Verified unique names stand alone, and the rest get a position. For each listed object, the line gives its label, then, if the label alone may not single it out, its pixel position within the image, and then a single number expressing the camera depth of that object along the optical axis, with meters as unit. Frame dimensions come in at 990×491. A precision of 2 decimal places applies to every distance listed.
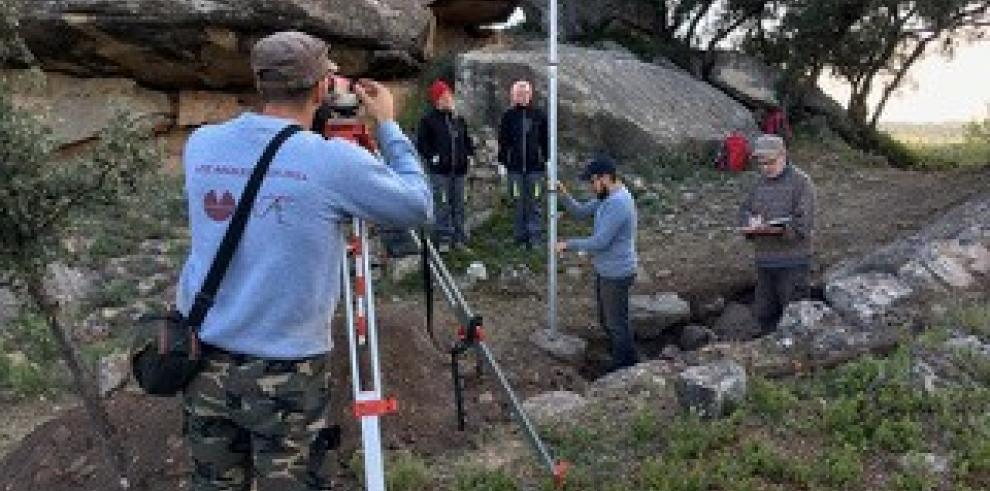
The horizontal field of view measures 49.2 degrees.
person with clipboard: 8.28
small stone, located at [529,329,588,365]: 9.65
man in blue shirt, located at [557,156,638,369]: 8.59
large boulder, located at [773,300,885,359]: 6.95
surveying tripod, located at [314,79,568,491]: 3.75
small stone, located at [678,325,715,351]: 10.00
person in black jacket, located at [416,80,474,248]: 12.32
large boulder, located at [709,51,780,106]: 19.30
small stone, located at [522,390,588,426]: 6.63
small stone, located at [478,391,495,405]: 7.29
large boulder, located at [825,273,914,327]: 7.46
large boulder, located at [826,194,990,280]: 8.59
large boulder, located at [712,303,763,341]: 9.60
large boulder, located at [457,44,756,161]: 15.65
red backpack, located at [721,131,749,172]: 15.97
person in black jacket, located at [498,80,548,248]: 12.40
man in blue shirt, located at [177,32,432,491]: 3.39
